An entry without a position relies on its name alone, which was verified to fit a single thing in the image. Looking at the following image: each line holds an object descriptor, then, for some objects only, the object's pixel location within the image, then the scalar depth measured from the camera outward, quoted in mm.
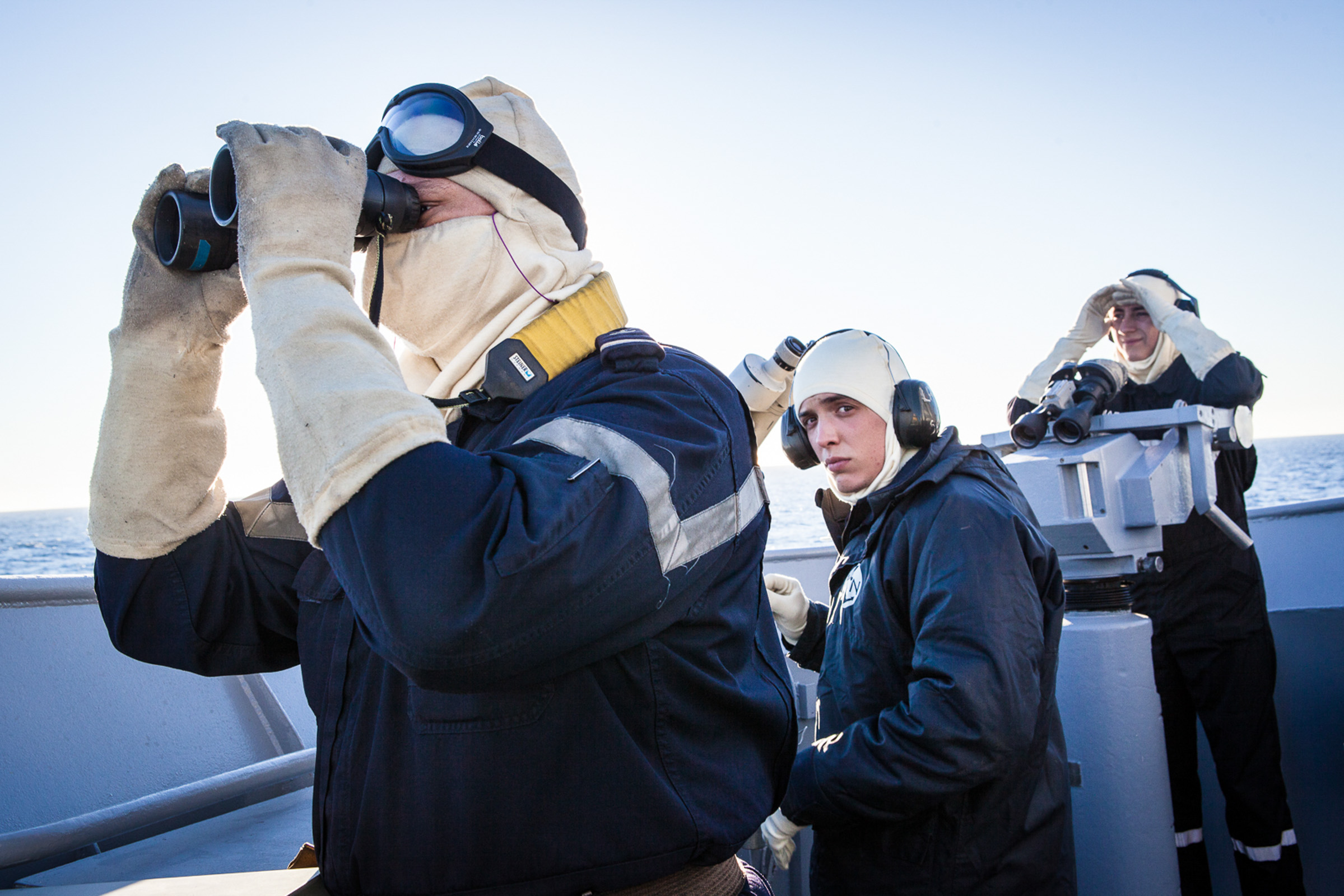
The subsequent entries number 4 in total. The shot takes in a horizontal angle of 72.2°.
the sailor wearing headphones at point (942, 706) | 1654
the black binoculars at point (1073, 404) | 2656
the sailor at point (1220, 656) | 2977
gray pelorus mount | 2268
